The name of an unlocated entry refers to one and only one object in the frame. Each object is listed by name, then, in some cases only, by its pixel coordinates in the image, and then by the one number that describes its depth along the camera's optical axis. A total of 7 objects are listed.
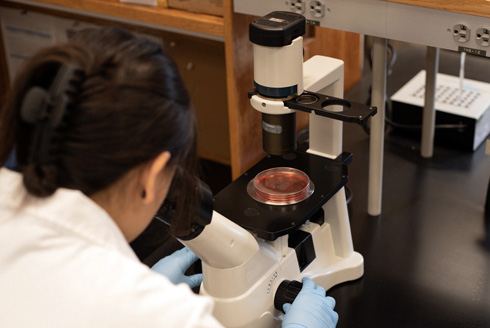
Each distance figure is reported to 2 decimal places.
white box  1.82
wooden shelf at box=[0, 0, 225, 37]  1.62
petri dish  1.21
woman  0.64
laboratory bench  1.28
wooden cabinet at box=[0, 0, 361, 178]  1.64
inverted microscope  1.08
